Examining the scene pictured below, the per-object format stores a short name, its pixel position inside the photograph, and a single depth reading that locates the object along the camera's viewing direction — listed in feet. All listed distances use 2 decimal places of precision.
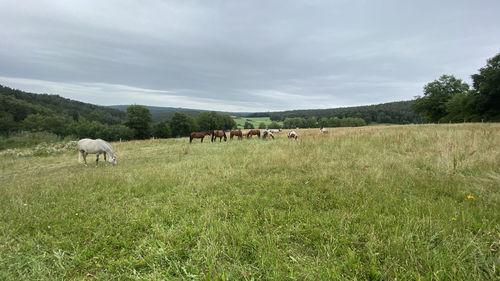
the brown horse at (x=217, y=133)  63.87
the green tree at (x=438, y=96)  155.84
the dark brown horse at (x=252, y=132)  65.59
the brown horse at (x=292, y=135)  55.93
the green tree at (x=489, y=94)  93.97
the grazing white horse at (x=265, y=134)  62.22
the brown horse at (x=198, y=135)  65.17
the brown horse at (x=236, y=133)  64.18
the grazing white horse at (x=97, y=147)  32.24
